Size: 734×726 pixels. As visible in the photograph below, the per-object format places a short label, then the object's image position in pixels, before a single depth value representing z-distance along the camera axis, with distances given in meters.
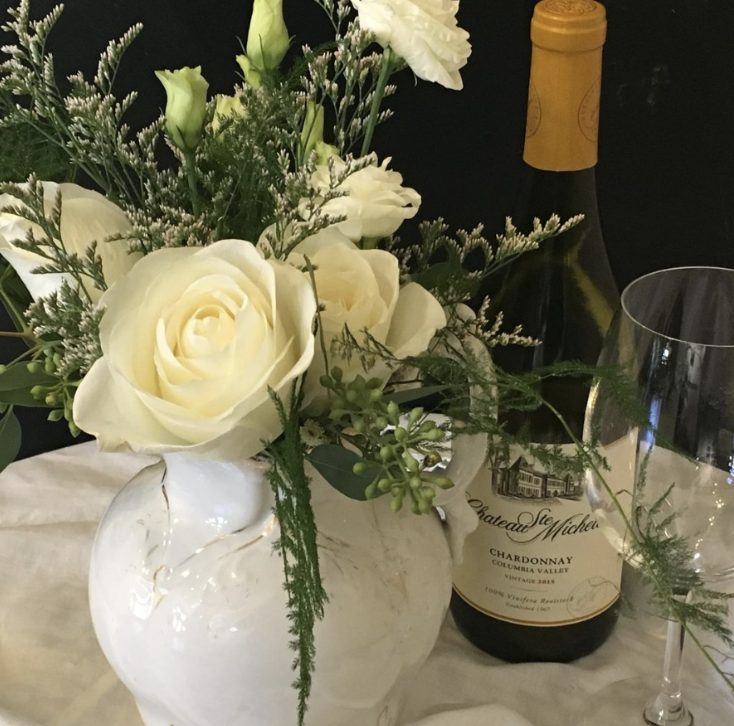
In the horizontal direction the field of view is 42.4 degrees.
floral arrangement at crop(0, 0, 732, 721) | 0.34
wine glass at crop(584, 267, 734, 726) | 0.44
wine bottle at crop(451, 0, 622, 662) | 0.52
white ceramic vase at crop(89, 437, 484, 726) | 0.42
